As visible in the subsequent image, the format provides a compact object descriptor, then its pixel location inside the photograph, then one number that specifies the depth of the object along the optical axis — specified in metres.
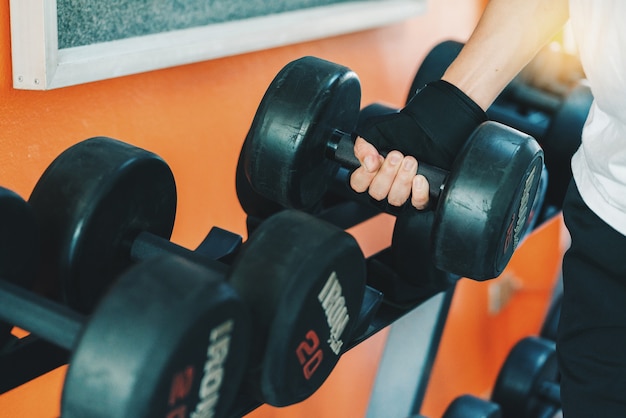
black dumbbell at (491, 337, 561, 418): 1.67
